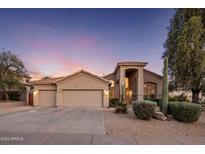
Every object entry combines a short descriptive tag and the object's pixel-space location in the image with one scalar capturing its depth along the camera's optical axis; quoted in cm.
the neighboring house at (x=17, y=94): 2321
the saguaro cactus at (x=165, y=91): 1080
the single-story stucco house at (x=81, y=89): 1644
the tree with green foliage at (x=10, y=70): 2012
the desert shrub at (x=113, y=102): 1652
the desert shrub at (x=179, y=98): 1768
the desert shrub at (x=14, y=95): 2342
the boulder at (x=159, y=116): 967
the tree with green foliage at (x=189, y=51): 1470
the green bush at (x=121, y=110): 1264
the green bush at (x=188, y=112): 918
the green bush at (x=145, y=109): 940
